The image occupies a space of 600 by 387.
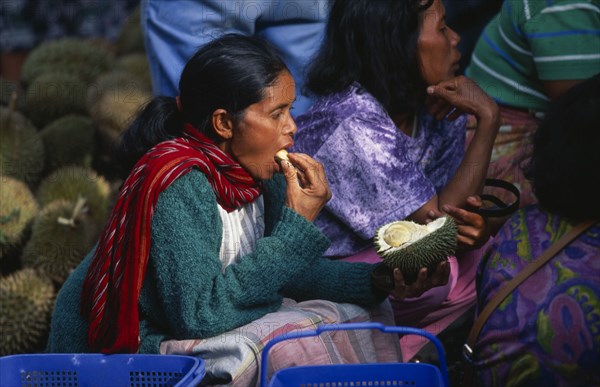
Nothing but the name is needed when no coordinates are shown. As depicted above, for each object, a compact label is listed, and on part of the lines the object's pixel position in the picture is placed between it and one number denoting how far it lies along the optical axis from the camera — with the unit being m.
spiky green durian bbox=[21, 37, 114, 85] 8.53
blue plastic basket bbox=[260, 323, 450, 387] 3.63
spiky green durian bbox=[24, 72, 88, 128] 8.02
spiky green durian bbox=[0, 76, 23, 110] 8.09
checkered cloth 4.02
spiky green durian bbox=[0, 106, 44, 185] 7.29
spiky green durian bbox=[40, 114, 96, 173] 7.68
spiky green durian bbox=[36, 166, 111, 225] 7.03
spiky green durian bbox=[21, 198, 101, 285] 6.52
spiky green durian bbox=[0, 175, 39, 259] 6.66
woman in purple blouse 5.07
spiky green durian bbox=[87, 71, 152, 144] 7.77
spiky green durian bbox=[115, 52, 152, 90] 8.40
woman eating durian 4.08
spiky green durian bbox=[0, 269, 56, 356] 6.22
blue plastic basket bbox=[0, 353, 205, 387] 3.77
